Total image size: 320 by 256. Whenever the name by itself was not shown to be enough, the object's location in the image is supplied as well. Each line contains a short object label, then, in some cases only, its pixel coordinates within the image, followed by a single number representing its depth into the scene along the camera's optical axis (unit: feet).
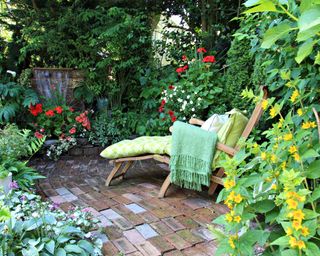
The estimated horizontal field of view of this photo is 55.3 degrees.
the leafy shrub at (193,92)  11.41
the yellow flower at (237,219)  3.10
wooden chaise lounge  7.58
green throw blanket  7.69
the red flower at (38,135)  11.81
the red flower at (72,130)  12.45
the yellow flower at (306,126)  3.19
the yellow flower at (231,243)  3.06
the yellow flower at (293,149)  3.09
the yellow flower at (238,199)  3.07
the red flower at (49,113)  12.37
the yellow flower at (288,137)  3.20
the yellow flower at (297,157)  3.02
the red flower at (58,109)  12.44
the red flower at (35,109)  12.30
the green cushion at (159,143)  7.96
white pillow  8.30
